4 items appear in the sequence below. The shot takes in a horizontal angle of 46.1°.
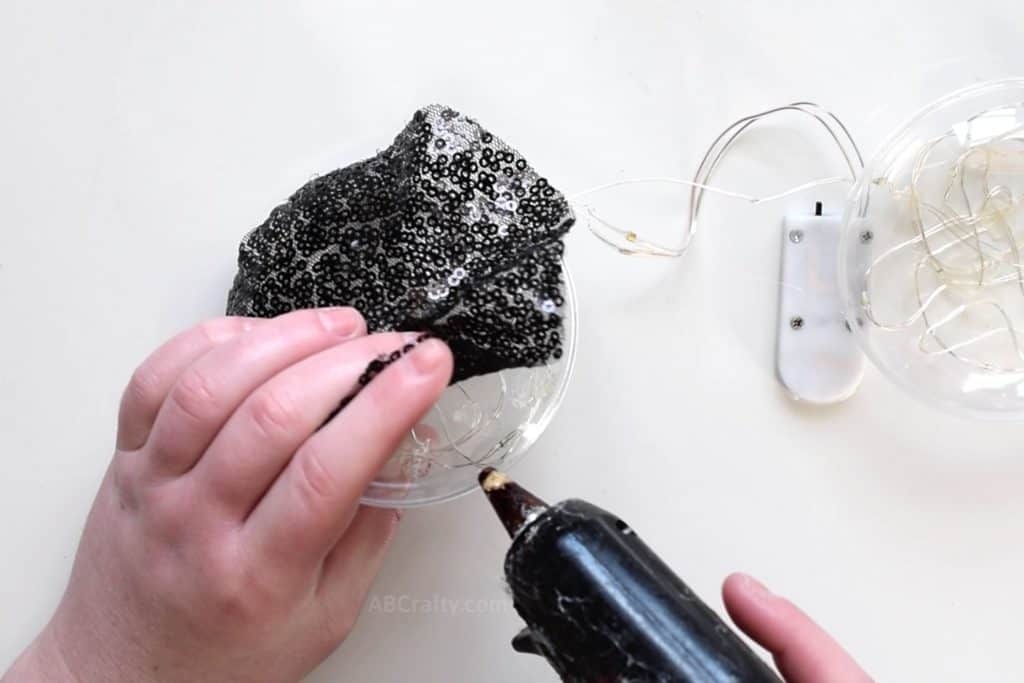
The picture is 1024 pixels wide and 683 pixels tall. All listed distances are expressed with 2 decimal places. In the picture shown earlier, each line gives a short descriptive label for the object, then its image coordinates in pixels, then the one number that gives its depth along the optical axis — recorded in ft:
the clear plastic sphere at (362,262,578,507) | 1.17
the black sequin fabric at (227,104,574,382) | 1.08
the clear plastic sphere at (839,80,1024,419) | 1.25
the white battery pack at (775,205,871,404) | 1.25
